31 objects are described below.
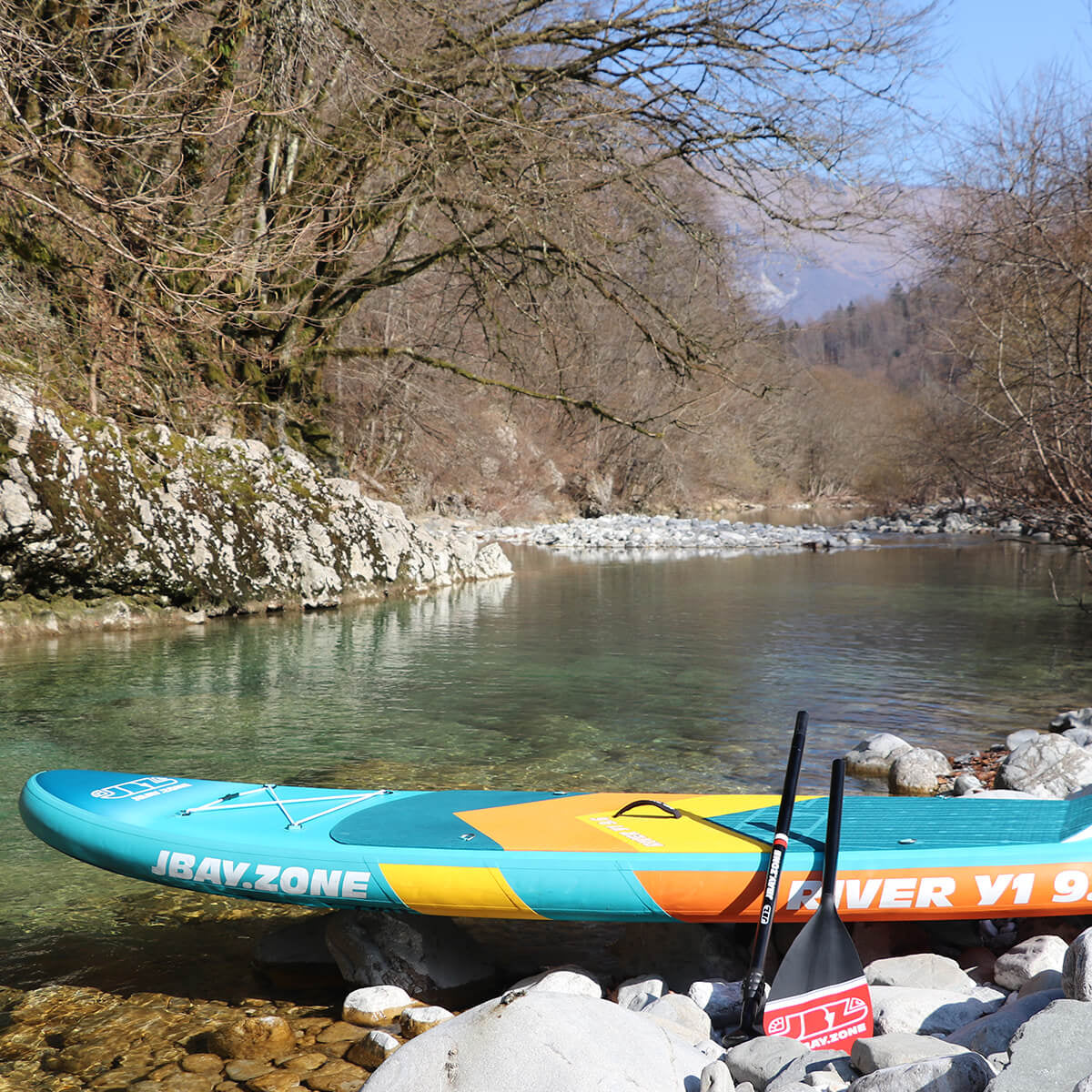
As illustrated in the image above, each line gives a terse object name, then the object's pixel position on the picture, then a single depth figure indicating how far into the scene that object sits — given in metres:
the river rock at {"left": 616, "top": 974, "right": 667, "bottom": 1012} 2.77
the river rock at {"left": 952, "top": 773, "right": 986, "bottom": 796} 4.36
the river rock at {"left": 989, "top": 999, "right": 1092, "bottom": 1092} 1.77
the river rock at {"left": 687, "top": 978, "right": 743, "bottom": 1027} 2.75
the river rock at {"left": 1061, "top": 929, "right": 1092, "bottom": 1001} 2.22
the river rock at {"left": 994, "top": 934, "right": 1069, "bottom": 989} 2.65
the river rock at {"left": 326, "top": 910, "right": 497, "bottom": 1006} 2.96
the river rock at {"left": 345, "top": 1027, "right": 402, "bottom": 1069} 2.54
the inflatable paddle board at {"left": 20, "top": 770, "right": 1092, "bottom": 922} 2.82
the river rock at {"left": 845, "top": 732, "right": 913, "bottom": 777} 5.09
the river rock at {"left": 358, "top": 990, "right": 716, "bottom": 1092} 2.04
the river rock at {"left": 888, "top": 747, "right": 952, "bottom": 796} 4.77
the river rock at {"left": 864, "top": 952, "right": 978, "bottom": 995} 2.79
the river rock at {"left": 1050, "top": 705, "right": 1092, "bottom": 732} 5.73
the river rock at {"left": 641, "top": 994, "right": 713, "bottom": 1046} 2.55
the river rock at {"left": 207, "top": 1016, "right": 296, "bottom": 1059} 2.61
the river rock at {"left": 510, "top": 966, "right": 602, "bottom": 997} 2.72
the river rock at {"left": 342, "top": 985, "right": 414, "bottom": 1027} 2.76
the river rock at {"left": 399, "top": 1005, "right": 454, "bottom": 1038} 2.66
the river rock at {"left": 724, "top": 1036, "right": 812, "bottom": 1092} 2.18
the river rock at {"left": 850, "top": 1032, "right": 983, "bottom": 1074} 2.16
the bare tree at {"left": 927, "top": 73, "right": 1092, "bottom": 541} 7.09
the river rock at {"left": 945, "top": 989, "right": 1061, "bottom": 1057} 2.24
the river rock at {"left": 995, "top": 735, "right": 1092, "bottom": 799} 4.26
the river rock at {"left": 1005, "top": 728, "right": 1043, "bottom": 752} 5.21
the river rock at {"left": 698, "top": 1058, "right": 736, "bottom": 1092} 2.11
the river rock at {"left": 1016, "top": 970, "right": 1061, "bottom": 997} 2.51
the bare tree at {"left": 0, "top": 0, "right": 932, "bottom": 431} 6.75
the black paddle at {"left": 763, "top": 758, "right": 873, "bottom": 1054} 2.58
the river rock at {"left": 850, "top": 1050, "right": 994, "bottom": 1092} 1.86
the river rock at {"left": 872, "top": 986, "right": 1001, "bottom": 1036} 2.50
